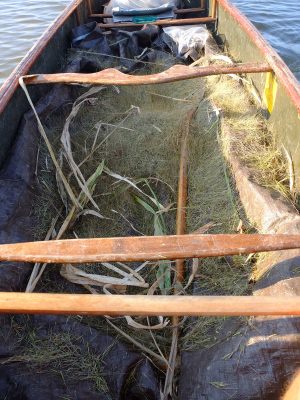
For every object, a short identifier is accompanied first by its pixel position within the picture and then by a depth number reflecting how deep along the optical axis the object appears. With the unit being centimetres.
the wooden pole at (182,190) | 229
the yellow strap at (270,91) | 308
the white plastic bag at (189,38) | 442
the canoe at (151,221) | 168
